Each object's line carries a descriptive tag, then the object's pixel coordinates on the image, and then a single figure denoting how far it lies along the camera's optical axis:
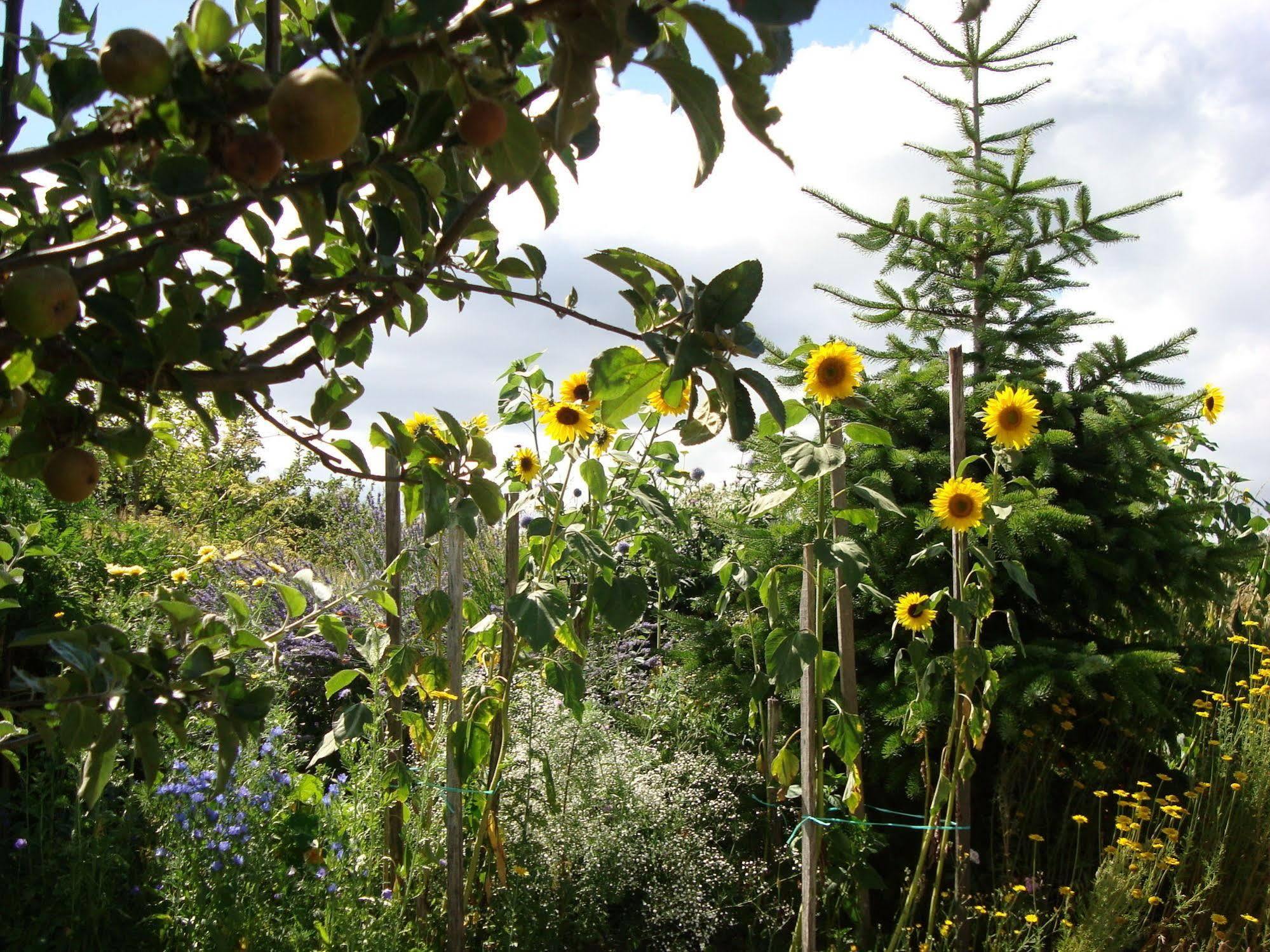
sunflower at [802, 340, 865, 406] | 2.13
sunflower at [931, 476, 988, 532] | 2.35
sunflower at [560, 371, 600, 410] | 2.32
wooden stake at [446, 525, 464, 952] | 2.18
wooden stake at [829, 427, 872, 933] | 2.35
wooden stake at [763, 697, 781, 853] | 2.74
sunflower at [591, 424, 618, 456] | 2.38
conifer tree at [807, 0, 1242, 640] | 3.05
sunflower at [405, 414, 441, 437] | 2.08
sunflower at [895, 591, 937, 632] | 2.49
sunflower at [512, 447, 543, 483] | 2.58
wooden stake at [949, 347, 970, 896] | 2.56
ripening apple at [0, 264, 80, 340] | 0.58
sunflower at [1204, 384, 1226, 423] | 3.70
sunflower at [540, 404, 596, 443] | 2.28
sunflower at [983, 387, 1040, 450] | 2.52
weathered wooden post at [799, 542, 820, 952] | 2.17
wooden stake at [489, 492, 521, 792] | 2.29
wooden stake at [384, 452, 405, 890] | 2.40
